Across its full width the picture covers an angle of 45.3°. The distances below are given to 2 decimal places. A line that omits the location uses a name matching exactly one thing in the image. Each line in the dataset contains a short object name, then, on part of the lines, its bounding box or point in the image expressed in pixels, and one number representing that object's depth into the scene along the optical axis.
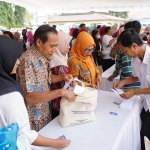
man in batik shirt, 1.04
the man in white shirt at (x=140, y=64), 1.29
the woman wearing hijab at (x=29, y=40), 4.31
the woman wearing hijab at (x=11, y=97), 0.65
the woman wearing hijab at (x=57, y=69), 1.38
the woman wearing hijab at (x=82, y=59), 1.65
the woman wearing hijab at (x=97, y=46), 4.50
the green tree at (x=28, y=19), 18.04
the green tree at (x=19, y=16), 16.78
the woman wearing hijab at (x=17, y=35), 4.57
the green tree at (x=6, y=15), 14.66
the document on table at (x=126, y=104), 1.37
